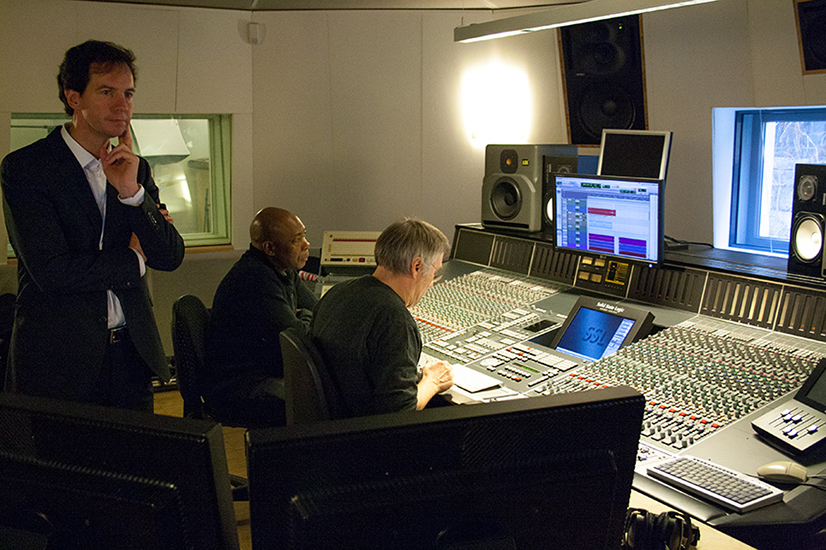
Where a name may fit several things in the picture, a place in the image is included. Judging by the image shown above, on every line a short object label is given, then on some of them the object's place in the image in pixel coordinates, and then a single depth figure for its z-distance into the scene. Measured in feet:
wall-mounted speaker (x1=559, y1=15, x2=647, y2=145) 11.75
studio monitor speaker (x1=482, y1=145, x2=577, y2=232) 10.39
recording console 4.98
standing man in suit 5.85
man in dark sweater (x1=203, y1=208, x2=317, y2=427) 8.16
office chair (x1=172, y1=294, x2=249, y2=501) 8.16
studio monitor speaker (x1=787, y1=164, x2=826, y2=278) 7.27
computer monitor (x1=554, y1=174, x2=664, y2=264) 8.20
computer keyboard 4.44
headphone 4.52
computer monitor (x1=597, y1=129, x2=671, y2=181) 9.66
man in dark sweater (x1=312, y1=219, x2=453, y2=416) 5.83
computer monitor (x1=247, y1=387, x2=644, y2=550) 2.11
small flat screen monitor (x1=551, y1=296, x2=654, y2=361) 7.46
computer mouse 4.65
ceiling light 7.48
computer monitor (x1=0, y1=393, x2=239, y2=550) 2.13
